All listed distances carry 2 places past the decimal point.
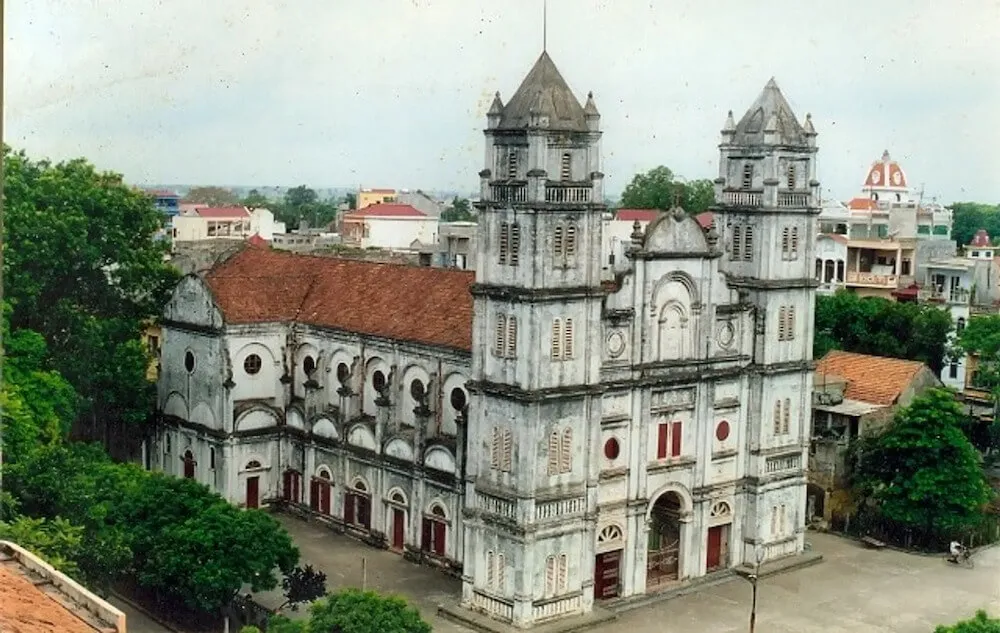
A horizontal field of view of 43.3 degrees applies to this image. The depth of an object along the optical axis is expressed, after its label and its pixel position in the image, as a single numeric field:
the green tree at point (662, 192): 99.88
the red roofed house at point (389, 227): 106.88
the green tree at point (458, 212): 144.75
